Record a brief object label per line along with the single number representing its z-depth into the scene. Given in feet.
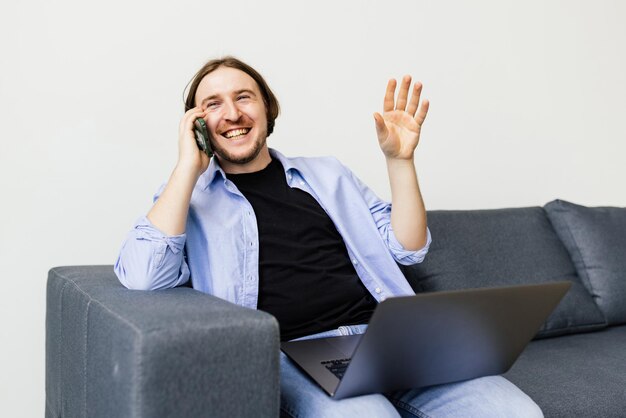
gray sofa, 3.40
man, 4.73
